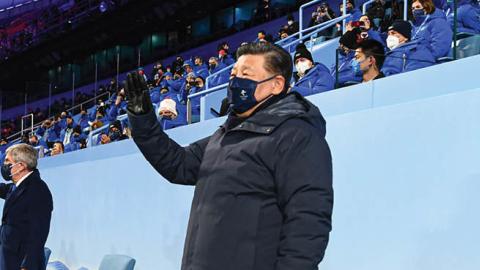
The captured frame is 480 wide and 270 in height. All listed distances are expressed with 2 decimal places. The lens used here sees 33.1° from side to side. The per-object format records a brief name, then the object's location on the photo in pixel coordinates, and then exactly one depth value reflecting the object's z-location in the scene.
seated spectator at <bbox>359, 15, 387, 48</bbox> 5.94
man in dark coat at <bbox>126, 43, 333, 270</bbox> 2.18
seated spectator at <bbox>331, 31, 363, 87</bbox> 4.79
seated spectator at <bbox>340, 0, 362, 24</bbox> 8.45
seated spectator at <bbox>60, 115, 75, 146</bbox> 12.44
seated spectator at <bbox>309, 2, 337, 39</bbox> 9.91
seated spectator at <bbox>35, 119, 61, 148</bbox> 14.20
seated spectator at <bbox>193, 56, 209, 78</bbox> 11.57
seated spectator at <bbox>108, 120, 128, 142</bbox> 8.55
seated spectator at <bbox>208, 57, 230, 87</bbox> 9.07
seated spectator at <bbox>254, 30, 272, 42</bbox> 10.23
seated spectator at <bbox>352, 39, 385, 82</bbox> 4.62
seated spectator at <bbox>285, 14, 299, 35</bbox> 10.53
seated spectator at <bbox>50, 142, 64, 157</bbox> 10.02
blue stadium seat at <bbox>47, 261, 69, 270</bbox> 5.90
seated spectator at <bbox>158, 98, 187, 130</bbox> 7.42
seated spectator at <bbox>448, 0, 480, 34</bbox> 4.44
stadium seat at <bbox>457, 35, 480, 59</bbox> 4.17
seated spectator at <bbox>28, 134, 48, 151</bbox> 13.03
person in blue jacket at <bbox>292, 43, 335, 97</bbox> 5.27
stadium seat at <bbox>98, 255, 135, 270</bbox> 4.18
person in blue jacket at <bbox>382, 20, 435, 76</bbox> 4.48
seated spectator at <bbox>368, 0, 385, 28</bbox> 7.58
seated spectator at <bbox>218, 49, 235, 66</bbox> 11.74
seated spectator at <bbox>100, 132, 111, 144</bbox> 8.74
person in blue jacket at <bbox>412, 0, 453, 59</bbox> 4.38
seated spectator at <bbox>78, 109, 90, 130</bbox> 14.46
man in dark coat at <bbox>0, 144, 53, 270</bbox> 4.49
